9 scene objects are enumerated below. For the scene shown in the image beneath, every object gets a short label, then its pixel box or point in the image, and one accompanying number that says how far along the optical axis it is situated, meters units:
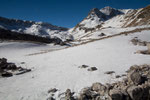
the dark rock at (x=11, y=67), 8.66
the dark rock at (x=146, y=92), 3.67
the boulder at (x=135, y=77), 4.23
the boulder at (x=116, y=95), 3.53
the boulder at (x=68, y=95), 3.99
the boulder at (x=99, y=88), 4.07
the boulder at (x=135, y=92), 3.58
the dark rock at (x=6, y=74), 7.13
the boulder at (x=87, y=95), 3.94
